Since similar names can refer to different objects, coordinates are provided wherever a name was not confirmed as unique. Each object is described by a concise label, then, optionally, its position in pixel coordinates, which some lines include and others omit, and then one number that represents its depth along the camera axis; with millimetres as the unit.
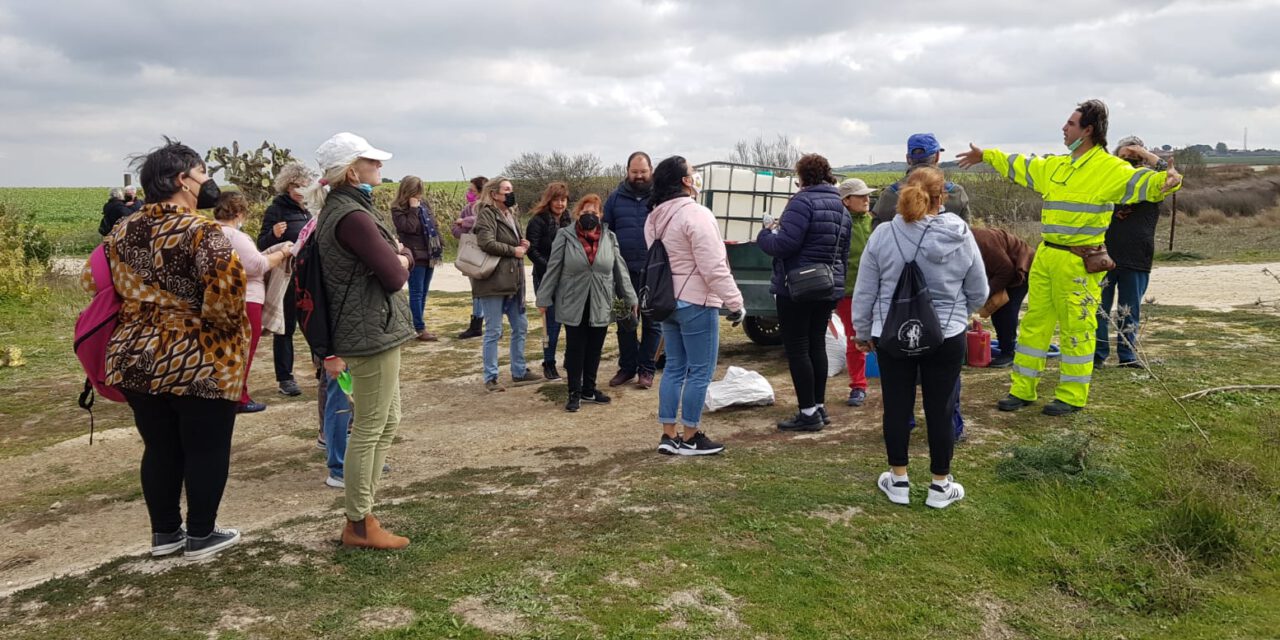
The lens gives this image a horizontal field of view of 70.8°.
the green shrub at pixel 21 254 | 12922
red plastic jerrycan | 7547
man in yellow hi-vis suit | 5852
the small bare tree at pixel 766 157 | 34875
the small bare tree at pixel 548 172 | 34969
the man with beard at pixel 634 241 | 7242
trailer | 8953
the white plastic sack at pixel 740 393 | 6672
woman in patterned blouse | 3457
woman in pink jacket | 5109
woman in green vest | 3750
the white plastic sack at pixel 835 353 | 7652
